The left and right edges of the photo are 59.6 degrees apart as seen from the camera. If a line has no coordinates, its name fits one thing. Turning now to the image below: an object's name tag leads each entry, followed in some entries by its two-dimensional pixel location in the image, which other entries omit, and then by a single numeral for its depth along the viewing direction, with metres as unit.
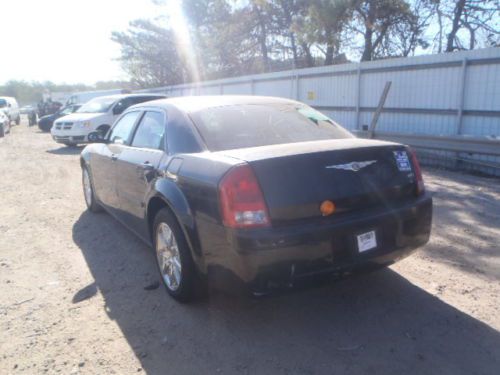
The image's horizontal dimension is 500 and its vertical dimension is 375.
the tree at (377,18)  16.28
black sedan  2.73
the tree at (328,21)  16.47
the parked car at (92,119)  14.23
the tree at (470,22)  15.20
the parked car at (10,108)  27.31
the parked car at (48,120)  23.02
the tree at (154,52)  31.67
